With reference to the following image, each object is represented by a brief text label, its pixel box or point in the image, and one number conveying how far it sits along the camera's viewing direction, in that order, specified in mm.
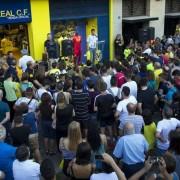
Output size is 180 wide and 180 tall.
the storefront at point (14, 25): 15727
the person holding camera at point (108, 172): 4984
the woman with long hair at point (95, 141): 6254
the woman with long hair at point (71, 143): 6152
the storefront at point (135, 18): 19100
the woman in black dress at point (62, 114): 7324
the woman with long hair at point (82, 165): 5336
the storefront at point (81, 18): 17297
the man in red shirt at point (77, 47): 16969
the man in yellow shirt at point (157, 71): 9816
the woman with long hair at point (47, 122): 7845
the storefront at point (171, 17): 20978
